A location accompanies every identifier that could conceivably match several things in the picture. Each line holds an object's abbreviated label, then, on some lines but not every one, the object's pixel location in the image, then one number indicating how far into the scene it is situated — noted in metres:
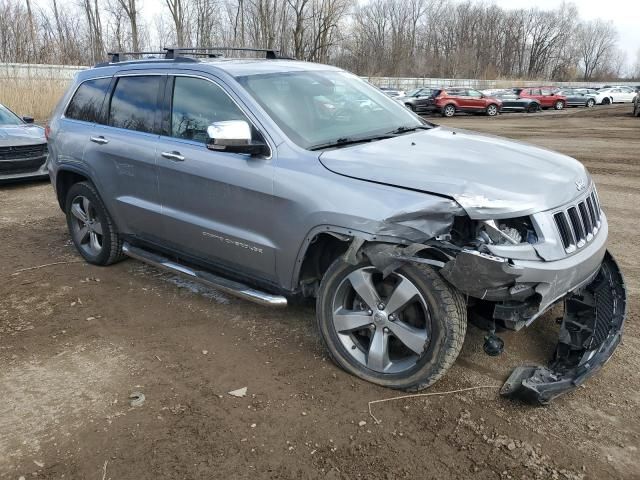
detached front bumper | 2.98
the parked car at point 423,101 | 29.89
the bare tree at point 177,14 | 40.22
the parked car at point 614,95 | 41.62
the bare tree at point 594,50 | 106.94
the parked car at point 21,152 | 9.27
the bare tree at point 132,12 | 36.50
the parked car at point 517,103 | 33.28
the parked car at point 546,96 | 36.06
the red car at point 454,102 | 29.62
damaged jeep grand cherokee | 2.90
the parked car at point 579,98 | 39.22
